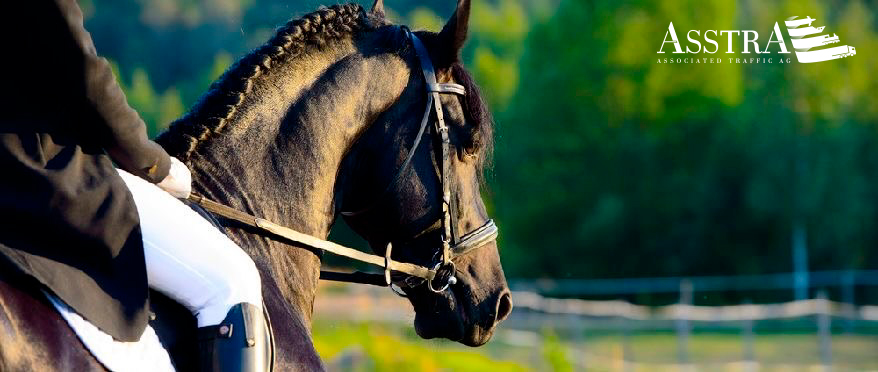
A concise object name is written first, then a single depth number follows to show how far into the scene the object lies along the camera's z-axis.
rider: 5.31
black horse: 7.15
